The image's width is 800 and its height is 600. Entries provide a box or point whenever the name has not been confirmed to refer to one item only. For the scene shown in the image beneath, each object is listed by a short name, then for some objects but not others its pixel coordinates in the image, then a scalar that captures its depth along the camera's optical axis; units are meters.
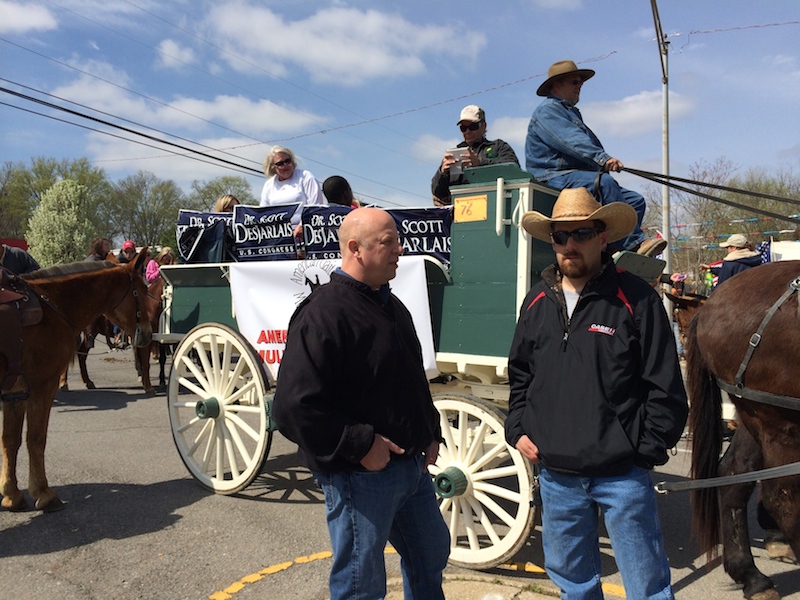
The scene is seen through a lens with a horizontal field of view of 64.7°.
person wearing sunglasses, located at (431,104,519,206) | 4.97
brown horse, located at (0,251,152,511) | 4.63
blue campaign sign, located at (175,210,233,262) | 5.76
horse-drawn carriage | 3.70
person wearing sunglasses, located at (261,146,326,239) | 6.04
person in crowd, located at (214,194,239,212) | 6.94
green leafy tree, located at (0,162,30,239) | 46.19
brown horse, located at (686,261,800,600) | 3.15
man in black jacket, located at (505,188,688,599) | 2.17
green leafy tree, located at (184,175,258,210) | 50.84
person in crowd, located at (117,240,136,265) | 10.50
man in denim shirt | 3.94
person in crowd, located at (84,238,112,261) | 9.68
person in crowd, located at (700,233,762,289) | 7.09
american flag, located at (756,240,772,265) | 12.88
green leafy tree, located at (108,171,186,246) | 54.78
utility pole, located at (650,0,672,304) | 15.45
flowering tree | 36.53
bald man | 2.06
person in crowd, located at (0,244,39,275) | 6.49
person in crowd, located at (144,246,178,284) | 10.09
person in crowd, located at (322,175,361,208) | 5.66
